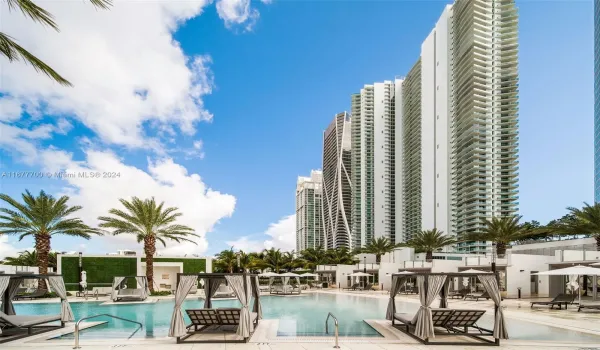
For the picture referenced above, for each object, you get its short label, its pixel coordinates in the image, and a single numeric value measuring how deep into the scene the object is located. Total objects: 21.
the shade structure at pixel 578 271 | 19.30
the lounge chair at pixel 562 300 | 20.39
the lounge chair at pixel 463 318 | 11.85
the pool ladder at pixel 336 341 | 10.36
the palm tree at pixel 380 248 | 49.47
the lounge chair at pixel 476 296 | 26.19
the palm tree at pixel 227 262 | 42.44
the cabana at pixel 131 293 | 25.11
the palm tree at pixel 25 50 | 7.25
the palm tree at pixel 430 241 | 44.81
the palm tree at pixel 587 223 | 28.11
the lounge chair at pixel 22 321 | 12.07
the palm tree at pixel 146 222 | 29.03
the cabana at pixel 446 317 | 11.05
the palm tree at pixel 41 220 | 27.30
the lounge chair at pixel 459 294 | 27.27
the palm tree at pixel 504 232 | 33.12
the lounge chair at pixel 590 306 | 19.20
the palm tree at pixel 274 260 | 47.59
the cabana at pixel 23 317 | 12.11
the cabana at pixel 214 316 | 10.98
